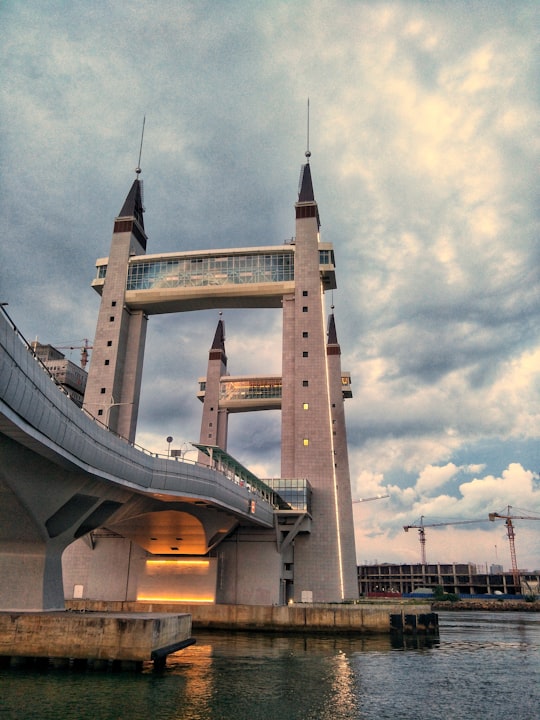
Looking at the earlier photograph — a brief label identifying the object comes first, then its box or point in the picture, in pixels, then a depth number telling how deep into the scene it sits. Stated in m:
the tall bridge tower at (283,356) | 76.50
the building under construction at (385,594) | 184.99
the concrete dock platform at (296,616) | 62.06
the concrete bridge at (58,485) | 27.25
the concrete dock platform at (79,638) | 36.06
